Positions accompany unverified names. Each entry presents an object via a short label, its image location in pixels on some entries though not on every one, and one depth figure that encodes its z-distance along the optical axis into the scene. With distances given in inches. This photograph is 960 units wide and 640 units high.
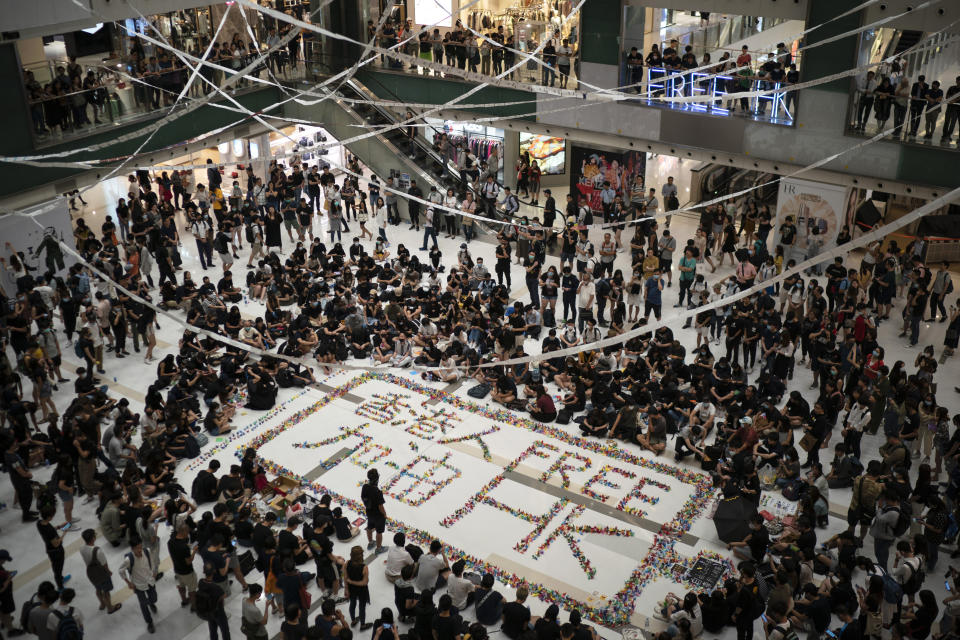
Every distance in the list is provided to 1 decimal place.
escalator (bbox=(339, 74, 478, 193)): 924.6
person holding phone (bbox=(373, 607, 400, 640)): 353.1
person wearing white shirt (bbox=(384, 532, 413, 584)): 408.8
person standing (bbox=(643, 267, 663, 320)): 645.9
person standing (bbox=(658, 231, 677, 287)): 720.3
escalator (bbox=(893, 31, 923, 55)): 746.2
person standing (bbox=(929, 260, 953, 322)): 639.8
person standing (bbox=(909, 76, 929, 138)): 652.7
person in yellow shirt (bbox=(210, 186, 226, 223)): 829.2
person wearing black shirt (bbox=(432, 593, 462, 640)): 359.9
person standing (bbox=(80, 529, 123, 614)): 392.2
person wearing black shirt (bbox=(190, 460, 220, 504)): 473.4
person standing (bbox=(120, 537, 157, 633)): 394.9
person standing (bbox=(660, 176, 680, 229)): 828.0
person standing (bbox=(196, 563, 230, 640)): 377.4
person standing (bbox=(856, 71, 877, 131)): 689.0
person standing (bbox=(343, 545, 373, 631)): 386.9
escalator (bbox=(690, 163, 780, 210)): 955.3
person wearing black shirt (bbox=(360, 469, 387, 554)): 431.8
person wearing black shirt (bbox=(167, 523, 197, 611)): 398.0
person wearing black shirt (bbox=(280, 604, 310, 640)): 358.6
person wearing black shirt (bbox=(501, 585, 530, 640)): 377.4
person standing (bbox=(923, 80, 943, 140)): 643.5
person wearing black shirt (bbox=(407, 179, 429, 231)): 877.2
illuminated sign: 762.8
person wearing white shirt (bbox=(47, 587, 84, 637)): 360.8
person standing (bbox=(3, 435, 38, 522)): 461.7
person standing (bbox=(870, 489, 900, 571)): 410.1
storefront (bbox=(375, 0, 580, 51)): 918.4
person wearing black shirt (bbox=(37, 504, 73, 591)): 406.3
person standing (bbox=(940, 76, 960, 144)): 641.6
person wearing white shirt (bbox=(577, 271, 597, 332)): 669.9
